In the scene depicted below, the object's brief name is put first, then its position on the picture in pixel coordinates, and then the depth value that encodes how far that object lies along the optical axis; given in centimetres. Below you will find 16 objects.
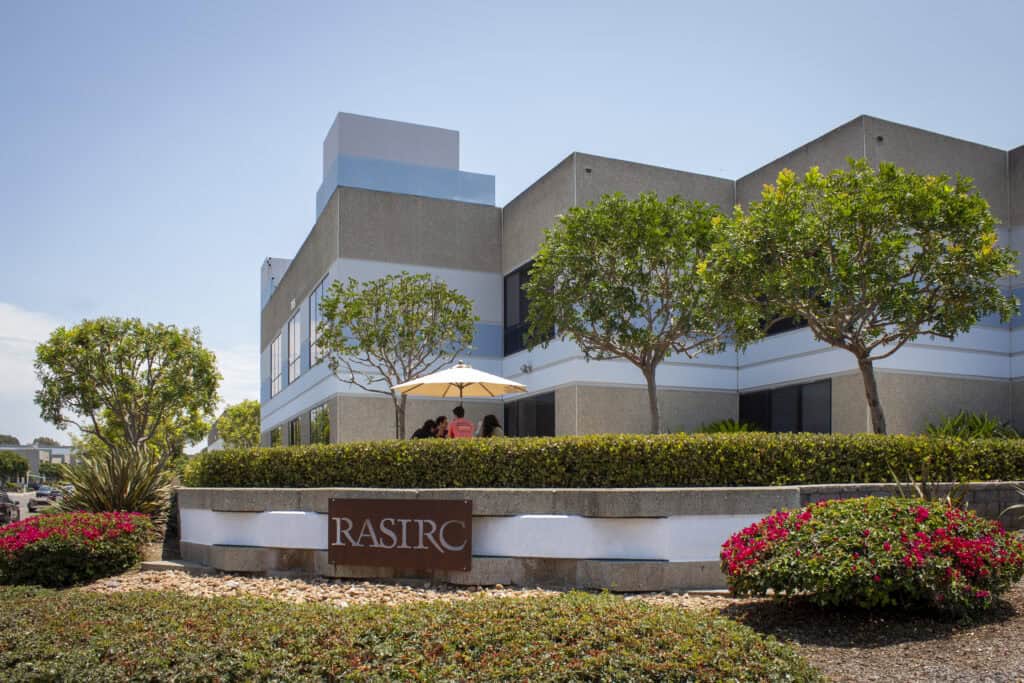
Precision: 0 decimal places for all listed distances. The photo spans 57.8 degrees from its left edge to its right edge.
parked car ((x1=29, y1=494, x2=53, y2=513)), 3697
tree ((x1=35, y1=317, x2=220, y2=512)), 3422
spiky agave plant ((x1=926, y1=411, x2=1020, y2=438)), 1669
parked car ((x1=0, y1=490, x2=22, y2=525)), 2628
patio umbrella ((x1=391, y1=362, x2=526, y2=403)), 1571
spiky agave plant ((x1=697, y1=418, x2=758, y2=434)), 1939
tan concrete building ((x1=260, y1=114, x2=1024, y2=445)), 1908
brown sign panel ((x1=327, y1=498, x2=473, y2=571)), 1058
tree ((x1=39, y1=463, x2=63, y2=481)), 12656
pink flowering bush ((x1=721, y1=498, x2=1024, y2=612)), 774
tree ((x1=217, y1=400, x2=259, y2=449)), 5919
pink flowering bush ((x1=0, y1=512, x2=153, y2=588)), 1208
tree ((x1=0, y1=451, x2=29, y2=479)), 11050
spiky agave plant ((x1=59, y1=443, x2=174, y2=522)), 1505
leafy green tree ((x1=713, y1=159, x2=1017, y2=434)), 1375
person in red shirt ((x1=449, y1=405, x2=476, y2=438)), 1491
